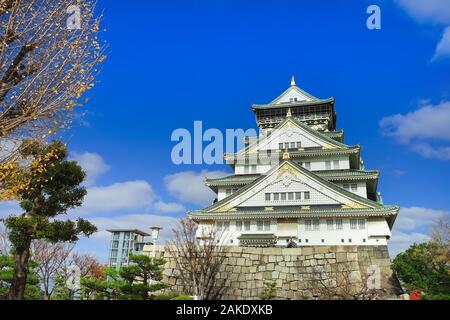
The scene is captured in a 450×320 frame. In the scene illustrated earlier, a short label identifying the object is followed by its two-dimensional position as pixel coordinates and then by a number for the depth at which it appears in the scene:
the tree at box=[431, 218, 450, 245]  29.07
